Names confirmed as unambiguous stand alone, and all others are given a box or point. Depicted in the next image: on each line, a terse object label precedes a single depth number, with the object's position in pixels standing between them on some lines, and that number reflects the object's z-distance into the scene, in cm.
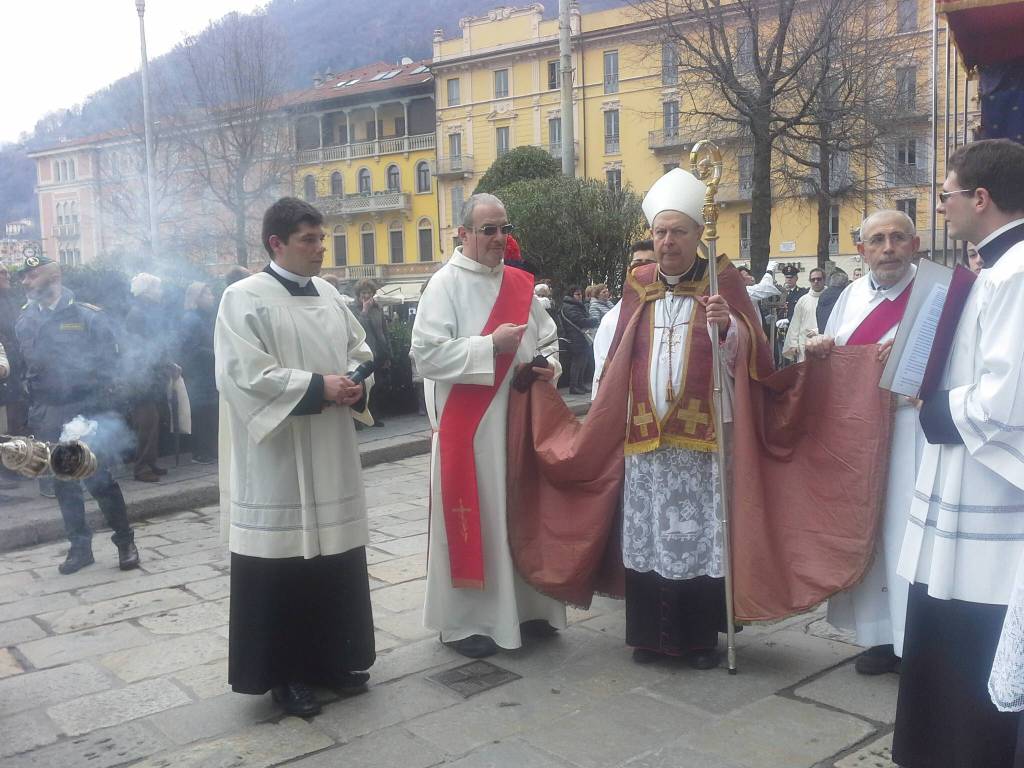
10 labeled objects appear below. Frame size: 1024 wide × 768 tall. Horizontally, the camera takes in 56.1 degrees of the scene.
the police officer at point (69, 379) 589
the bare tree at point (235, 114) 2867
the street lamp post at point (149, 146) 2117
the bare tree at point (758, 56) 1697
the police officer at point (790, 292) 1513
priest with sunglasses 422
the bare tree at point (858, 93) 1853
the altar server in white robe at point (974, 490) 253
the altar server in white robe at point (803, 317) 1017
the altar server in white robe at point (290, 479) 358
